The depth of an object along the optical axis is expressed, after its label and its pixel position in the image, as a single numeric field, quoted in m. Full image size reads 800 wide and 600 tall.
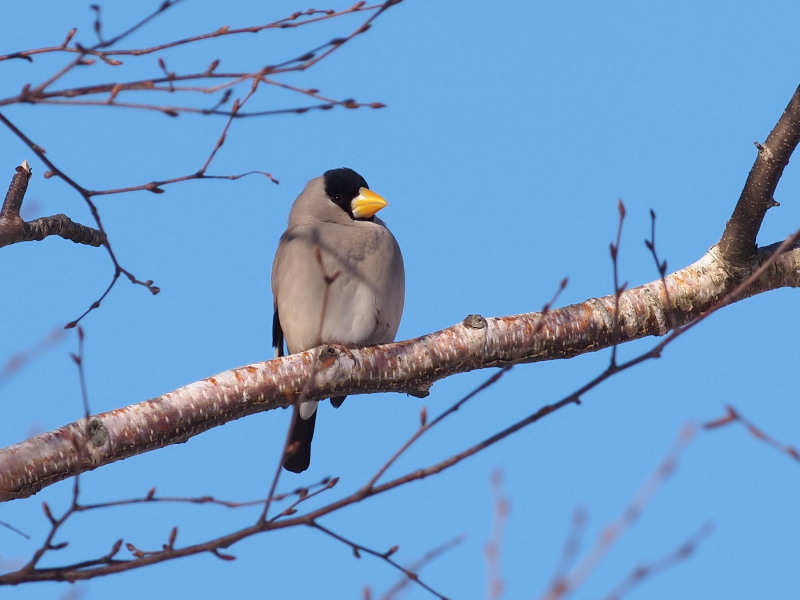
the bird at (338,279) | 10.75
